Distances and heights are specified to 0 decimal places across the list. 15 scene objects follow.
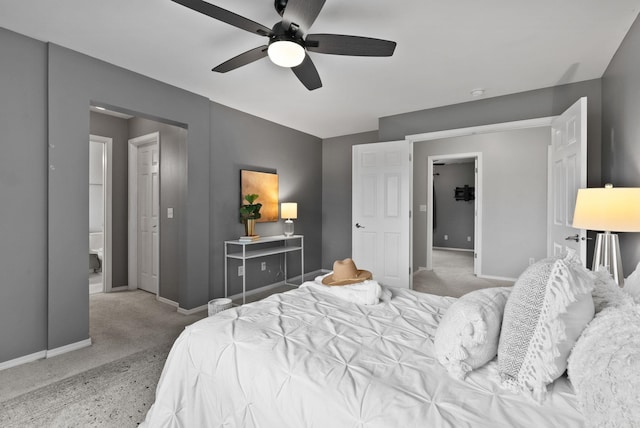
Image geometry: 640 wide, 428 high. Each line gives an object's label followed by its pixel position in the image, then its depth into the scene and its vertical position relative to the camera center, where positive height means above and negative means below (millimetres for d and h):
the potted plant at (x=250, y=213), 3990 -19
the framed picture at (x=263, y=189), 4230 +312
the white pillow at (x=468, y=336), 1104 -443
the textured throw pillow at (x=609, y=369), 652 -370
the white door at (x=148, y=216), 4352 -66
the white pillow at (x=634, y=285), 1220 -299
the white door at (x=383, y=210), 4215 +17
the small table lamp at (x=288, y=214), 4547 -35
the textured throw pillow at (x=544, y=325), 959 -354
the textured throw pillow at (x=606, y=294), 1067 -288
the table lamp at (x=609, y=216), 1938 -26
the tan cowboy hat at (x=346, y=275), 2066 -422
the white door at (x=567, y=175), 2561 +332
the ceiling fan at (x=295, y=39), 1679 +1064
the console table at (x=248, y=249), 3879 -519
